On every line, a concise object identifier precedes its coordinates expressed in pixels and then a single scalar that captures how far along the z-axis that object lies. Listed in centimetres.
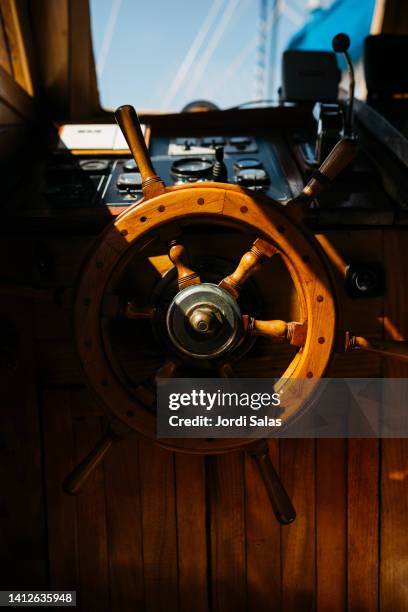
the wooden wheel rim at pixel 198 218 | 99
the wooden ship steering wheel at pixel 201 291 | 99
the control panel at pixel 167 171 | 133
